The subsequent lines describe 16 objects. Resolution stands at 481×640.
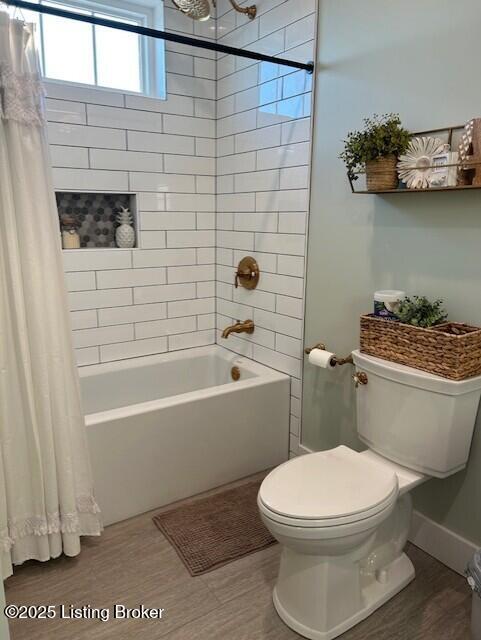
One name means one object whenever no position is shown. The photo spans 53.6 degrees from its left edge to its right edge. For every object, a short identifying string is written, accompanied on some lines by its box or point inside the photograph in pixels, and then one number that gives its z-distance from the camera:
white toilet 1.49
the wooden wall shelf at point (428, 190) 1.54
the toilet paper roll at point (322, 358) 2.12
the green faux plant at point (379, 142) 1.70
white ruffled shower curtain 1.58
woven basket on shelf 1.74
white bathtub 2.11
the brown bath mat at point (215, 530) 1.96
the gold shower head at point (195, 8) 1.96
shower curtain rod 1.57
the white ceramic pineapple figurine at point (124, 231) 2.73
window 2.51
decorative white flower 1.65
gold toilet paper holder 2.11
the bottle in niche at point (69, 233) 2.59
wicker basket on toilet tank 1.58
